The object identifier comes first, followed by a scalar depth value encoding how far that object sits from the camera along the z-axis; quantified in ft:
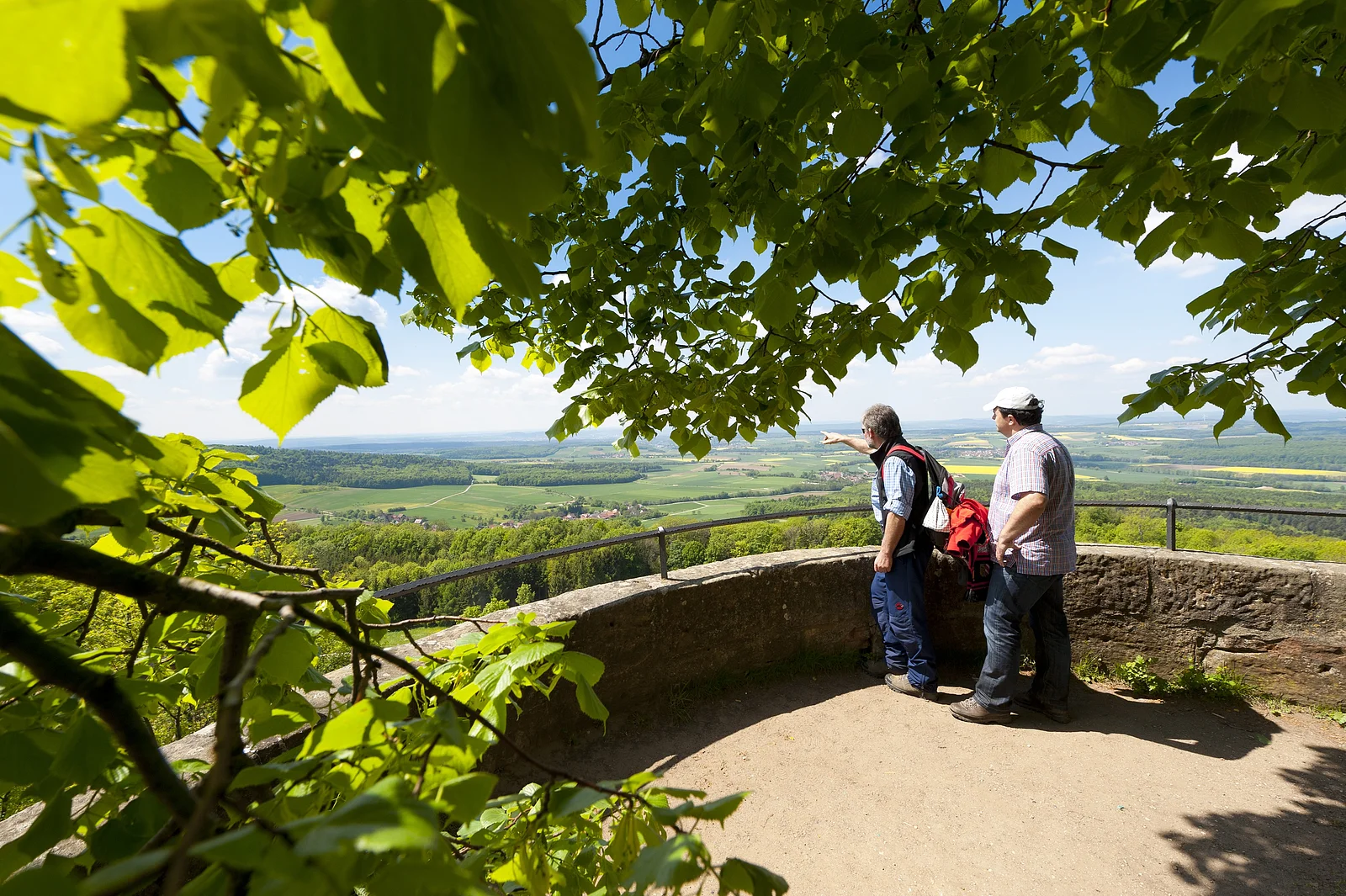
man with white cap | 11.73
